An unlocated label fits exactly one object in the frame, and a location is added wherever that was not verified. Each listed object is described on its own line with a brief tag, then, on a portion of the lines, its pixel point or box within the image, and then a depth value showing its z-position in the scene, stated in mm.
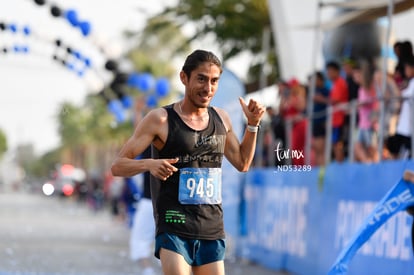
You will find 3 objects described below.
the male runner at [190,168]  7066
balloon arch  29078
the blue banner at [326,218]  10797
